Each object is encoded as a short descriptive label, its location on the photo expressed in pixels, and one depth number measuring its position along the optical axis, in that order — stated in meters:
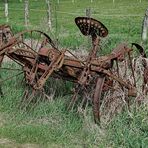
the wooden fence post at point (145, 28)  11.37
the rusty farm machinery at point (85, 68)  6.70
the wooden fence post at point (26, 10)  18.29
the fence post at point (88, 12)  11.59
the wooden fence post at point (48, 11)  15.33
